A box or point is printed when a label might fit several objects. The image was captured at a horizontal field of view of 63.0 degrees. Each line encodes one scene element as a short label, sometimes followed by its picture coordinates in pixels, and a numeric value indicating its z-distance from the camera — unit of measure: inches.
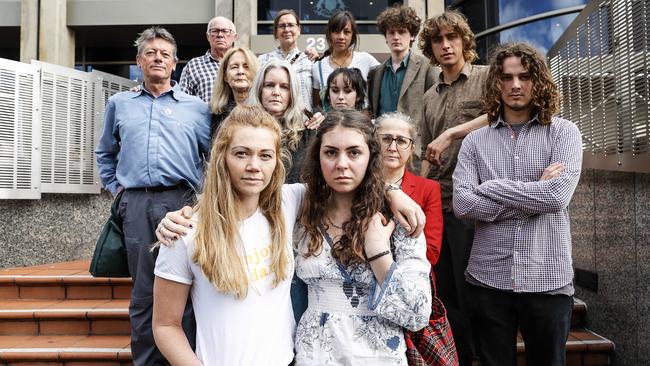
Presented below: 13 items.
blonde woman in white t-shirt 71.8
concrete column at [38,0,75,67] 449.7
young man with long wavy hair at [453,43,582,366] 100.7
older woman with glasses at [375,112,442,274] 109.0
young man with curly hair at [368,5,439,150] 157.5
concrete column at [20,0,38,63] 447.2
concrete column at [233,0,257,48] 432.1
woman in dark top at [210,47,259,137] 143.3
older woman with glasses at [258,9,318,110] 176.7
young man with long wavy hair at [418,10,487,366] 127.6
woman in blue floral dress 73.2
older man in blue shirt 125.7
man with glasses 185.6
